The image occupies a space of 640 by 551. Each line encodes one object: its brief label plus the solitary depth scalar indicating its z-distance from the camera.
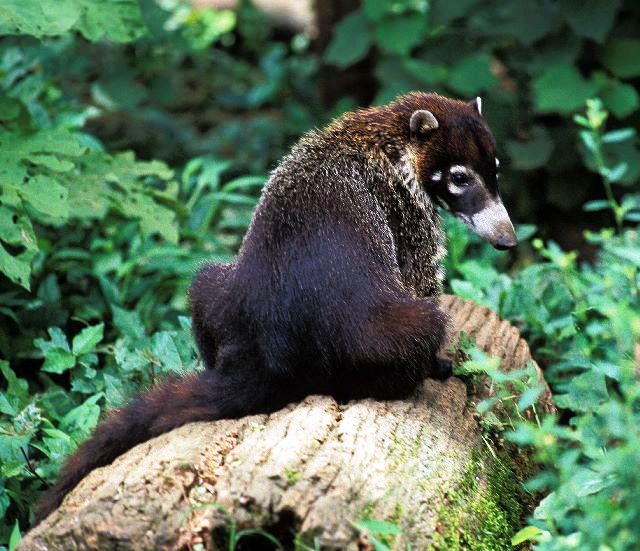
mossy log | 6.14
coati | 7.61
